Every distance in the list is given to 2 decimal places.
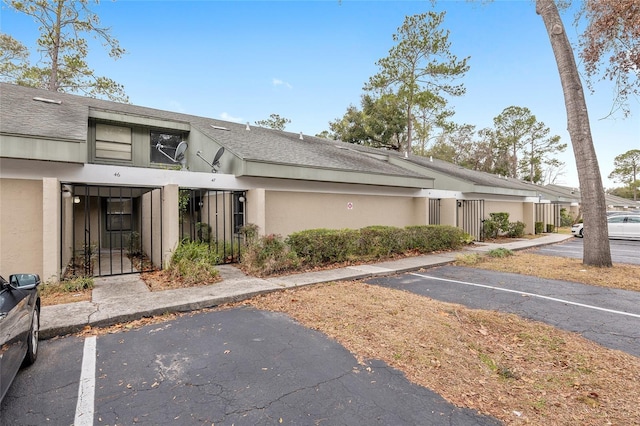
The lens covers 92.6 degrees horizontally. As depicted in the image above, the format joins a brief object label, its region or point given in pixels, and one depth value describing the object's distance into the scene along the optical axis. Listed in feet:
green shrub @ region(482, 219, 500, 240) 53.26
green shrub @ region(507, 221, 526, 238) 56.95
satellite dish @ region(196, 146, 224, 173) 31.19
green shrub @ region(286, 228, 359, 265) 27.89
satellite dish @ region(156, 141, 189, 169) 40.72
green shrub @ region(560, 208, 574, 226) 95.30
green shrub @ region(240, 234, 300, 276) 25.55
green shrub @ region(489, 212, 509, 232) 54.34
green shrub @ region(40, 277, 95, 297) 19.60
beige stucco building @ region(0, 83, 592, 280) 20.71
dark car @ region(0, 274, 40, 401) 7.83
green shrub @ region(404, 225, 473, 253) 36.60
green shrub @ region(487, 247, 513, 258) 36.55
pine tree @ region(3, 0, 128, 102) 50.70
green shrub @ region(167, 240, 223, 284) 22.13
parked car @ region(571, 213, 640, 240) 56.75
